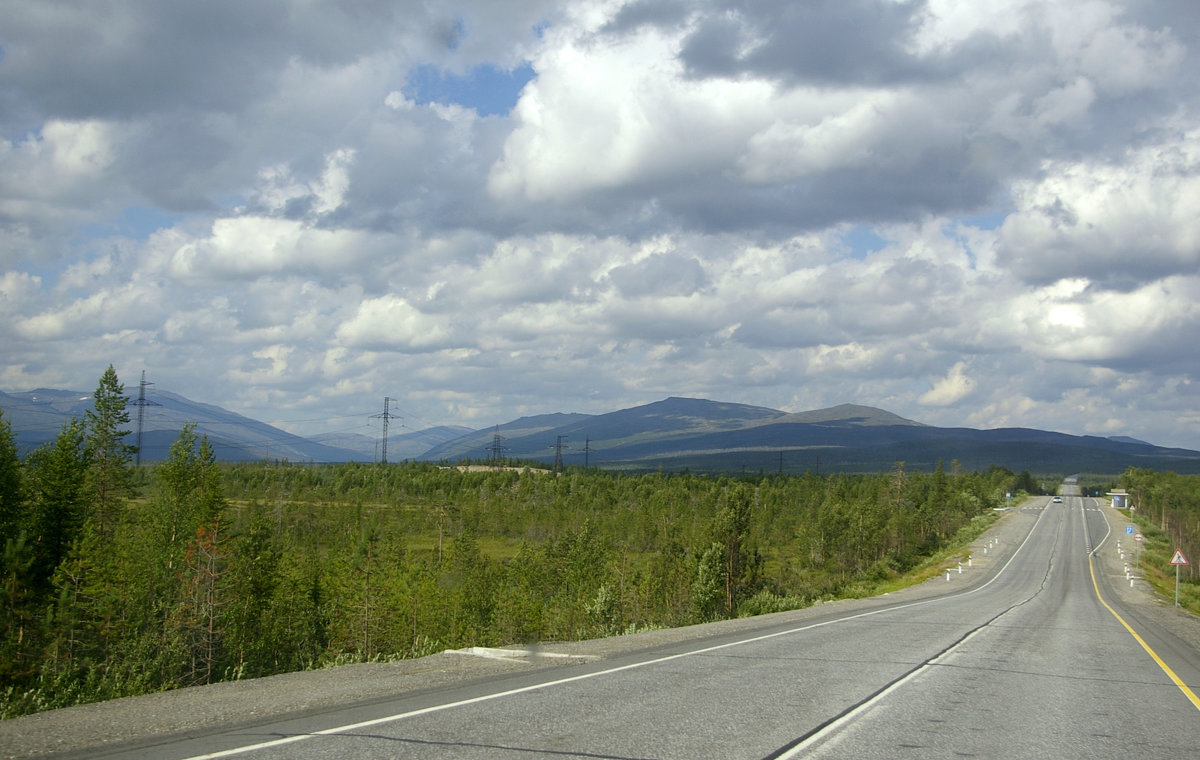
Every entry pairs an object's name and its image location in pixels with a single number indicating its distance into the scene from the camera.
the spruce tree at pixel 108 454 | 45.97
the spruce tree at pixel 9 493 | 35.06
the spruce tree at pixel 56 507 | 37.03
